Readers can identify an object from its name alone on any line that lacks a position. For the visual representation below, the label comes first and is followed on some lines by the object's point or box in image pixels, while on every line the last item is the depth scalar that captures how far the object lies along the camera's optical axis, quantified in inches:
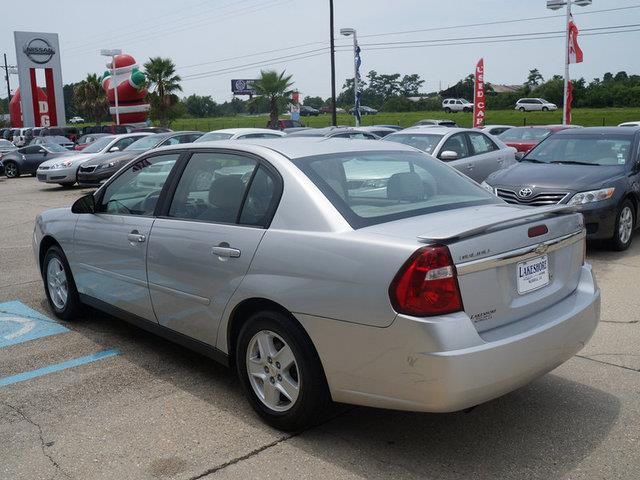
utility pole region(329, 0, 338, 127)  1290.6
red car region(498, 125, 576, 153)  731.4
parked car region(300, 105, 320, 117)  3590.1
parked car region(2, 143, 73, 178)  967.6
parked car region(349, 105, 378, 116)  3253.9
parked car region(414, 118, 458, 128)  1213.3
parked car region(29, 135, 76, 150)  1116.2
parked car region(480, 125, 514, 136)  973.8
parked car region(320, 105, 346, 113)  3740.2
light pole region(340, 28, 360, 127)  1199.6
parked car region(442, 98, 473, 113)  2856.8
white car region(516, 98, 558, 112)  2605.8
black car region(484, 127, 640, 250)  312.5
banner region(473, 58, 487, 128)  1334.9
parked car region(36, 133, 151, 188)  745.0
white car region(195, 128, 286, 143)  595.2
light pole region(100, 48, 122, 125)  1476.4
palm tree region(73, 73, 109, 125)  2461.9
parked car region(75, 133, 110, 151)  1073.0
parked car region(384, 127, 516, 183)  458.9
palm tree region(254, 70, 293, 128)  1902.1
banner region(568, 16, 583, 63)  1085.8
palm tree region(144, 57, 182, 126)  1940.2
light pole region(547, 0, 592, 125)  1013.2
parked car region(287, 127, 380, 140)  684.1
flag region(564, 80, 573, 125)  1135.0
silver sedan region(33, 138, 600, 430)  117.2
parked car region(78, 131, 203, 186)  702.5
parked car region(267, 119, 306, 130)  1478.8
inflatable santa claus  1871.3
